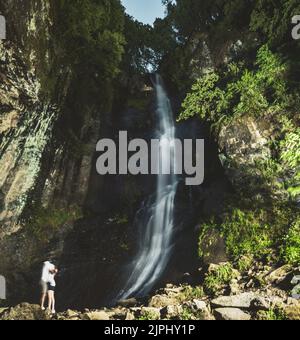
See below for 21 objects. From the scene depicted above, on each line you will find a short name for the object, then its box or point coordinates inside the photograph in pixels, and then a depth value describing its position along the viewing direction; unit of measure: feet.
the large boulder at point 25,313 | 30.11
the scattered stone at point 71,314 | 30.44
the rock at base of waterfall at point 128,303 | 36.78
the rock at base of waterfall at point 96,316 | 29.60
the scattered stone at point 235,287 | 32.47
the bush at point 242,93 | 47.24
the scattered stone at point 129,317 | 28.87
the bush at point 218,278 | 34.96
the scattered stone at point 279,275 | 32.07
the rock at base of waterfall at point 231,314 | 26.76
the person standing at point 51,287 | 37.55
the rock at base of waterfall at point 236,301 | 28.40
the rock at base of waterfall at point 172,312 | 28.55
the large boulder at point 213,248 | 40.47
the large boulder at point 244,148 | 44.11
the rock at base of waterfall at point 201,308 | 27.94
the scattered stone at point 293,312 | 25.79
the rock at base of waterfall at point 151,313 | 28.81
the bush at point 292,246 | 34.60
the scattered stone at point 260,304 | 26.89
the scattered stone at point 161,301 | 33.17
